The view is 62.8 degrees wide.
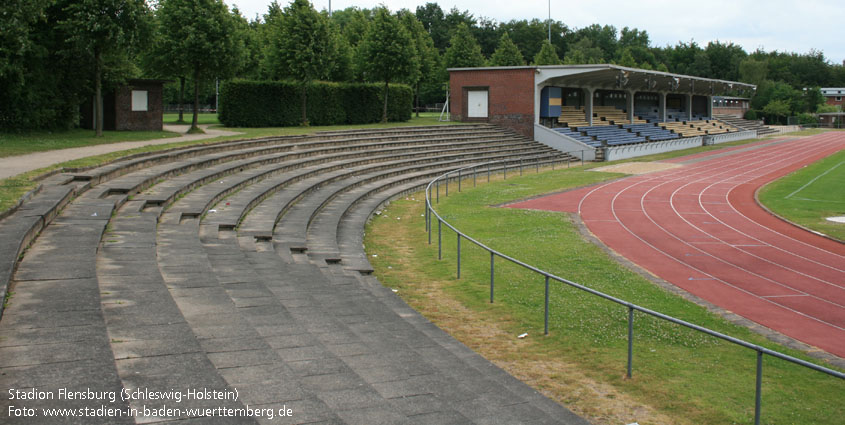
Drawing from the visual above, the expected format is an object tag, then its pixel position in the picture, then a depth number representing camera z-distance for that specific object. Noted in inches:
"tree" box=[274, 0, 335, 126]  1552.7
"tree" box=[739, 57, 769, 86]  5093.5
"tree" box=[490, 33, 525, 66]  2677.2
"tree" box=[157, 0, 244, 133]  1263.5
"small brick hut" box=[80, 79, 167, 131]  1227.2
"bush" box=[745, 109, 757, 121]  4183.6
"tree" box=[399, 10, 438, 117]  2283.5
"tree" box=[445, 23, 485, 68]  2532.0
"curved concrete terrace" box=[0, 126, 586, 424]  235.8
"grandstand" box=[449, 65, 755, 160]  1916.8
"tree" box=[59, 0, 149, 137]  1011.9
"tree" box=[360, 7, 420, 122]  1796.3
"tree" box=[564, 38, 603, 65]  3518.0
